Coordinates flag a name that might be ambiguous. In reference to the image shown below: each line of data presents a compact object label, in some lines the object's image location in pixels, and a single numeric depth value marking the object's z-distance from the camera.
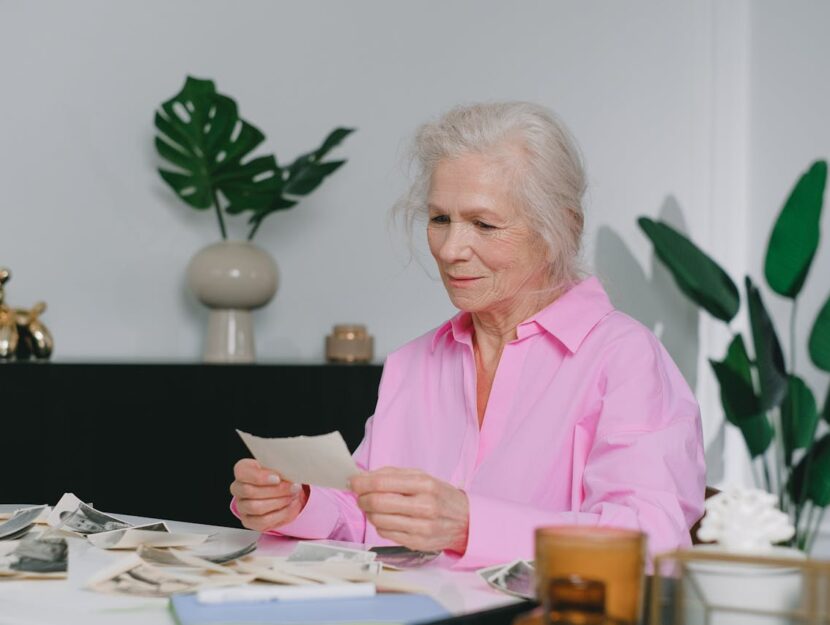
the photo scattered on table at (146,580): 1.26
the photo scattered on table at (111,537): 1.57
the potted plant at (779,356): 3.31
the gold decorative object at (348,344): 3.57
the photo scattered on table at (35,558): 1.35
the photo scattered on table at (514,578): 1.26
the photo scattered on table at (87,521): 1.67
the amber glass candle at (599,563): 0.92
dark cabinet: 3.05
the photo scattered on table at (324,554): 1.42
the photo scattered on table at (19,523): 1.60
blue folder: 1.10
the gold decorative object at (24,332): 3.19
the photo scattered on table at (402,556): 1.44
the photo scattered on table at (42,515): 1.74
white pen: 1.15
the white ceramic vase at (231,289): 3.46
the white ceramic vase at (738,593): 0.90
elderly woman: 1.65
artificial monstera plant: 3.45
